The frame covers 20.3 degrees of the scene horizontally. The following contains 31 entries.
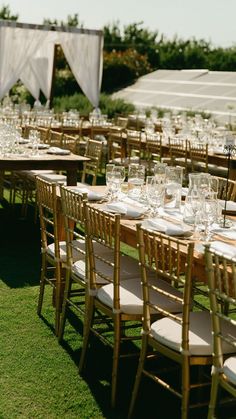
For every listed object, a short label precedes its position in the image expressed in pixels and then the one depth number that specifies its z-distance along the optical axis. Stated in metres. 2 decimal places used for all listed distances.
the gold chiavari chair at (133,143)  9.52
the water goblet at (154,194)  3.99
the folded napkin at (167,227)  3.49
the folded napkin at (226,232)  3.55
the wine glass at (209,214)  3.55
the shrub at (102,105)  16.95
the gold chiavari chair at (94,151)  7.31
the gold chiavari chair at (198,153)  8.26
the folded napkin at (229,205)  4.27
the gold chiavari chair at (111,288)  3.37
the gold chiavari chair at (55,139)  8.09
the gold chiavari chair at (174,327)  2.89
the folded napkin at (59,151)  6.96
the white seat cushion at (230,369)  2.65
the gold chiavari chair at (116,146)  10.24
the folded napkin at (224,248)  3.08
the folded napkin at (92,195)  4.49
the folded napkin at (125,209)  3.98
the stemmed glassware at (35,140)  6.91
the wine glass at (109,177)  4.48
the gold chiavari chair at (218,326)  2.58
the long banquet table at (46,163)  6.40
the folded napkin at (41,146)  7.33
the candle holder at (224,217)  3.76
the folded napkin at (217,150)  8.54
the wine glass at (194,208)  3.65
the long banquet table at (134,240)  3.07
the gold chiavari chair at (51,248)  4.19
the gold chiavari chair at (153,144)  9.16
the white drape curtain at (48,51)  13.20
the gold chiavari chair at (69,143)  7.84
